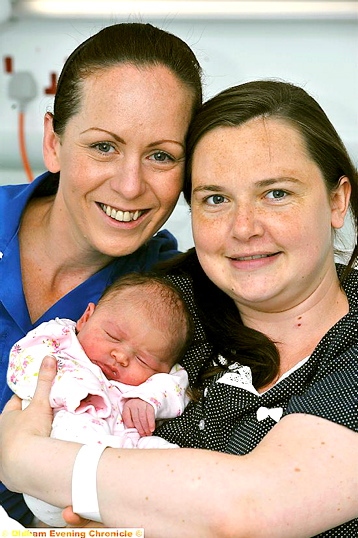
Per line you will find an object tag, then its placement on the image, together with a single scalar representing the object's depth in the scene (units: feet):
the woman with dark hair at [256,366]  4.62
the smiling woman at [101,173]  6.19
